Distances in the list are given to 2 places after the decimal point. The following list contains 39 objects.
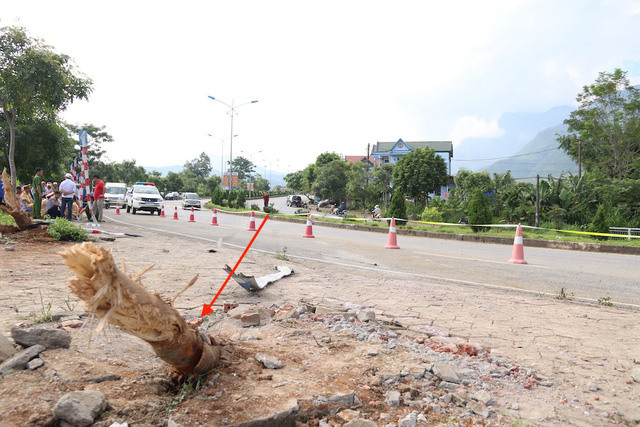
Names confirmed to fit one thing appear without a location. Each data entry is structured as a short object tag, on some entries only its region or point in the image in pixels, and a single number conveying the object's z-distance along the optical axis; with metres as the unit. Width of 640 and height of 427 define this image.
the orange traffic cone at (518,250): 8.94
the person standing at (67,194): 12.76
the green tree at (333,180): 52.66
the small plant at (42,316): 3.44
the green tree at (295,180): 91.34
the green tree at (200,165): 119.71
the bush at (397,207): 21.44
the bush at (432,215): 26.15
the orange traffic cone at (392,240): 11.17
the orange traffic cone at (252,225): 14.48
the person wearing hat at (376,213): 22.33
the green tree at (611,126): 30.22
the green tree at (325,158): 71.31
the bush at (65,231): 8.69
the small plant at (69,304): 3.84
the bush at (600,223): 15.62
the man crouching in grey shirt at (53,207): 13.52
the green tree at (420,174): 43.88
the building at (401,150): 74.88
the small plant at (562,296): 5.50
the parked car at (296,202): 60.09
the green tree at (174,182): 88.75
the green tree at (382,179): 44.00
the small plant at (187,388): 2.24
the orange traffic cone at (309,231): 13.52
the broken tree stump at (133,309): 1.75
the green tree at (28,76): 13.53
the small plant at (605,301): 5.22
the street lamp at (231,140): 38.28
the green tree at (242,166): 113.47
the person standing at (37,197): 11.32
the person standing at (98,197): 14.85
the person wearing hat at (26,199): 13.34
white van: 31.59
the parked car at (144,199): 24.92
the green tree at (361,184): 44.90
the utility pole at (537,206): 16.43
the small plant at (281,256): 8.25
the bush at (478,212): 17.48
